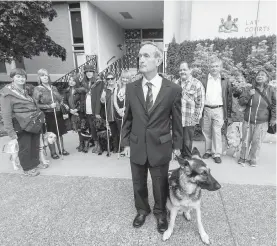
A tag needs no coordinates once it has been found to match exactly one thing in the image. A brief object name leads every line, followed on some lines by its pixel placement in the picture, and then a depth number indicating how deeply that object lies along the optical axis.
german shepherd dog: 2.23
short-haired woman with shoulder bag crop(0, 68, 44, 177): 3.61
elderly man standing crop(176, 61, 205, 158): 3.96
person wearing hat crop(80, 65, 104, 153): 4.71
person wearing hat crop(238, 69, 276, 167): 3.90
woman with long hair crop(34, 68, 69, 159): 4.38
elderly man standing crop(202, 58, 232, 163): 4.16
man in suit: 2.31
